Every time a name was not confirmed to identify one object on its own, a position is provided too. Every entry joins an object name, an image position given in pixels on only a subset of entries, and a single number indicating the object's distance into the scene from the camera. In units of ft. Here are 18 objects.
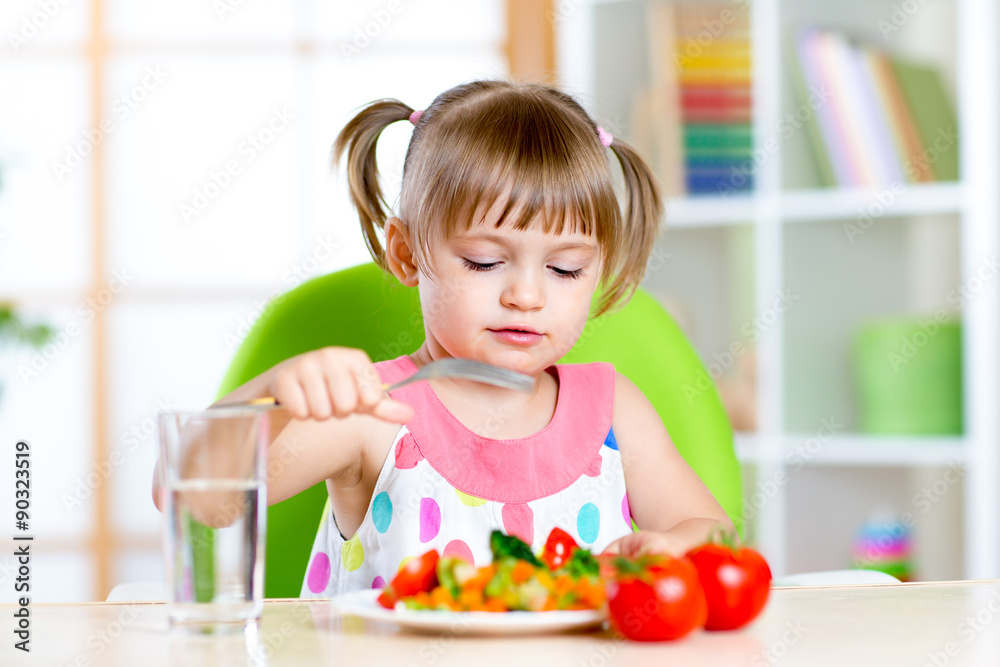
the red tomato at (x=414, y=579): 4.67
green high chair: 6.53
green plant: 14.35
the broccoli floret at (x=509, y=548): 4.65
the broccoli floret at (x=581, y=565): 4.64
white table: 4.38
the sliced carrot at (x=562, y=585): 4.59
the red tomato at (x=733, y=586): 4.56
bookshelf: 11.52
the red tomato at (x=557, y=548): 5.05
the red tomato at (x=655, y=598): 4.43
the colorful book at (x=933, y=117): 11.23
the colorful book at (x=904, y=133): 11.33
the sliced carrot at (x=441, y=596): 4.57
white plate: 4.47
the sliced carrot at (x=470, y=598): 4.56
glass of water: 4.44
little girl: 5.84
